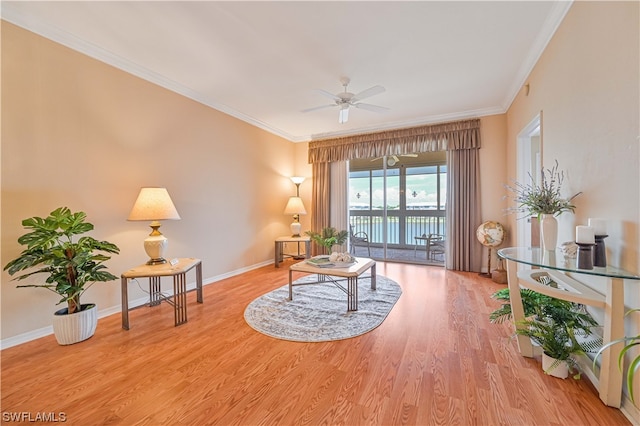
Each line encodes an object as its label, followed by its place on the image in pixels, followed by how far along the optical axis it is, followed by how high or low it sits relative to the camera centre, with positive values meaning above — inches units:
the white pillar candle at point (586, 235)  56.5 -5.6
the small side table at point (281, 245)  187.0 -23.6
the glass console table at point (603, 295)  53.2 -19.8
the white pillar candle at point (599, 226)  58.7 -3.8
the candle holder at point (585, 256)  55.9 -10.3
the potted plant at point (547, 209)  73.3 +0.2
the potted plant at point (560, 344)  64.4 -34.3
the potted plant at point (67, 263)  78.4 -15.2
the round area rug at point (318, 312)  91.3 -41.5
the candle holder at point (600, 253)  57.9 -9.8
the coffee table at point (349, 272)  105.6 -25.1
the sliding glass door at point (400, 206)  201.8 +3.7
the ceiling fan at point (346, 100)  114.7 +52.1
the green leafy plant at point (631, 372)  33.9 -21.7
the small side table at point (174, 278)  94.7 -24.8
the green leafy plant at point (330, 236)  146.1 -15.8
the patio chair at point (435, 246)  200.4 -27.8
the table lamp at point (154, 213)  102.1 +0.0
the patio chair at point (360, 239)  227.9 -24.6
